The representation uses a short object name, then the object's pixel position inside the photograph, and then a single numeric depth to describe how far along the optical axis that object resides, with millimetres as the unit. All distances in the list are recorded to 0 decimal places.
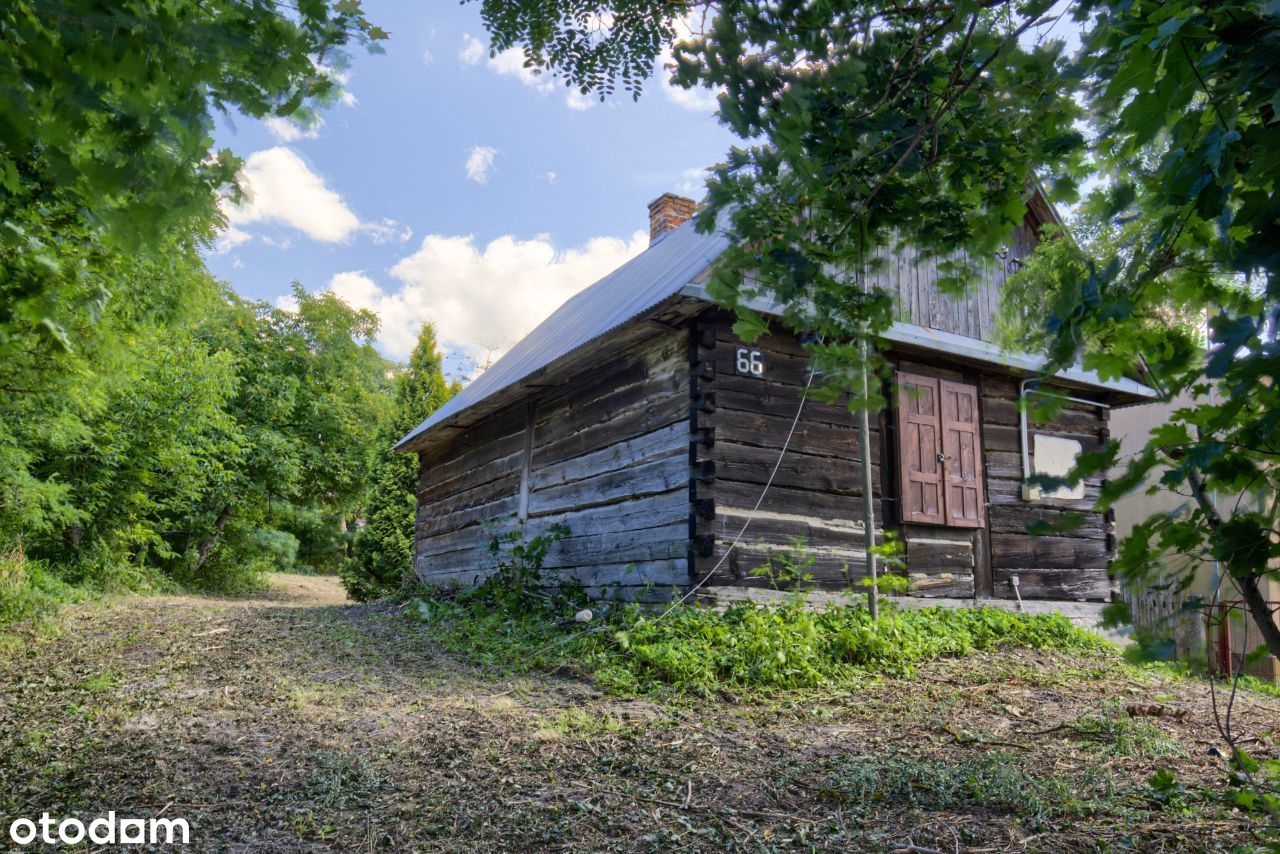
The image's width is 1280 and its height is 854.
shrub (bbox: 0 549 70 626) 8070
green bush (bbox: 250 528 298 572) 21208
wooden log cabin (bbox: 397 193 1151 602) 7320
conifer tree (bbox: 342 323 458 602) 15812
